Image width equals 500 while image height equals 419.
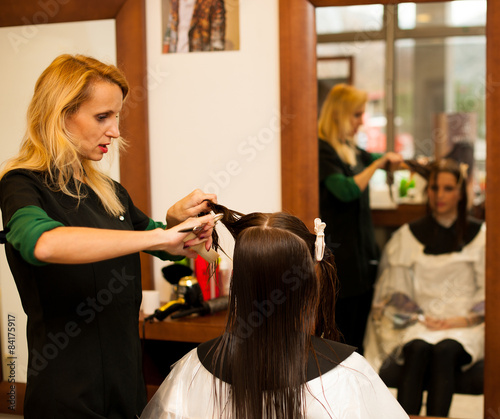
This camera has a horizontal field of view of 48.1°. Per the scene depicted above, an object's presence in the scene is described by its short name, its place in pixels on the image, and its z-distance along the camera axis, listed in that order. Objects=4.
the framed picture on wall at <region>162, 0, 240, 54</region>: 2.21
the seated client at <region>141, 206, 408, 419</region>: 1.26
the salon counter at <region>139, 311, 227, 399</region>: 2.07
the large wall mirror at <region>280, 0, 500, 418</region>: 2.01
